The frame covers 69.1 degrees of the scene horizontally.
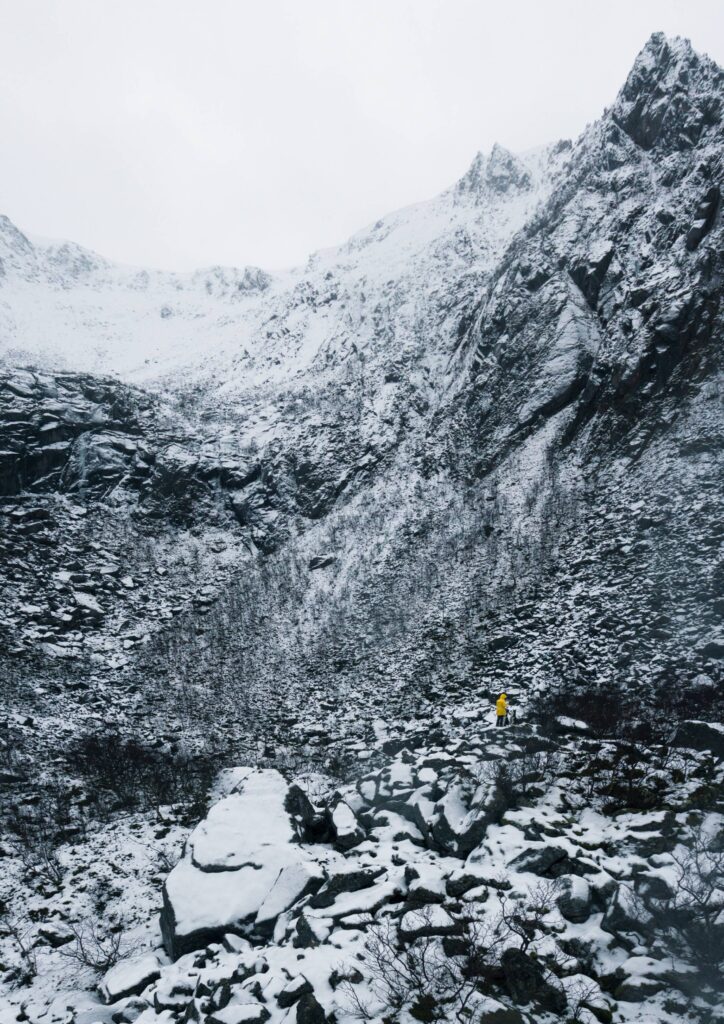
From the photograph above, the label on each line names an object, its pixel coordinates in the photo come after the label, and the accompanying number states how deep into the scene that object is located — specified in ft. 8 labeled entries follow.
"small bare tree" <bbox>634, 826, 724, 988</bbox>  26.02
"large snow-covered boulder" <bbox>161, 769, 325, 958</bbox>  39.99
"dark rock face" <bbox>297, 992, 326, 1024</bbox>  26.63
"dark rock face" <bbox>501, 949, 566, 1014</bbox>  25.70
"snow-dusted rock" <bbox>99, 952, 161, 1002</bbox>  38.01
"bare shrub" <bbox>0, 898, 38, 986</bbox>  43.39
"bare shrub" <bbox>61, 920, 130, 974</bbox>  43.11
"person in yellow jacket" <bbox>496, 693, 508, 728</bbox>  66.08
